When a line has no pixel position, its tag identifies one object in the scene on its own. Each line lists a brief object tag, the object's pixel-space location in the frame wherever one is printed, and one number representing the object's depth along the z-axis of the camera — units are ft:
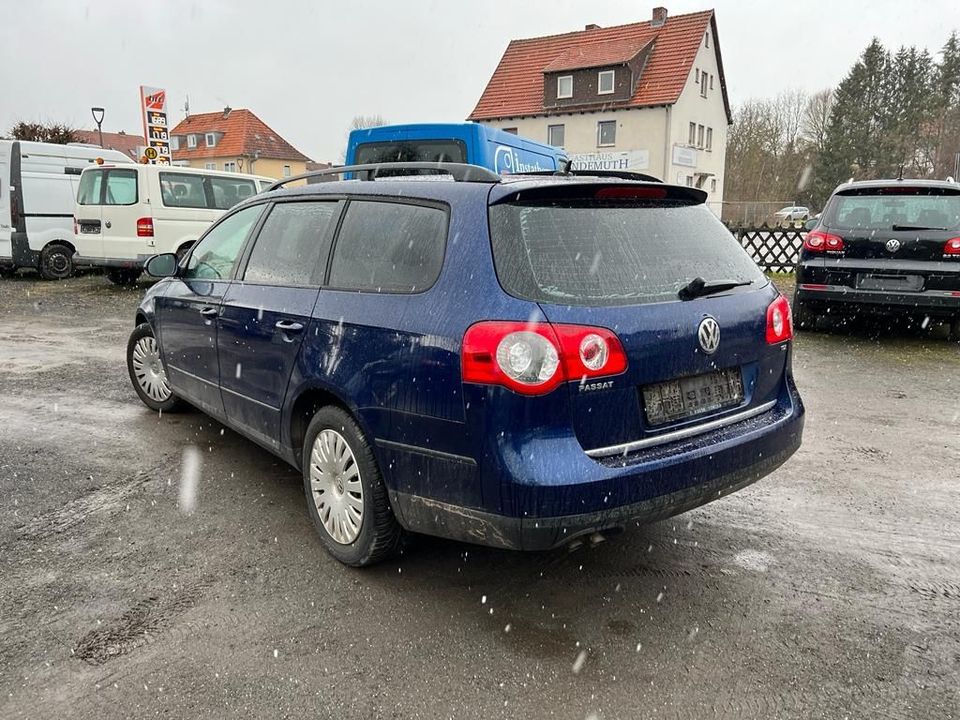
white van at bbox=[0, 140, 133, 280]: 45.47
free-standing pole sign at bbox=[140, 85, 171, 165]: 59.06
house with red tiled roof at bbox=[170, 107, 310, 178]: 209.46
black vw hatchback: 25.00
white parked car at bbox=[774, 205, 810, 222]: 125.80
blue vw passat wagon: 8.17
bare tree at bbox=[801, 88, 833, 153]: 178.81
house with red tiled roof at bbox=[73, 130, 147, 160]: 234.97
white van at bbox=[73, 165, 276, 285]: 40.63
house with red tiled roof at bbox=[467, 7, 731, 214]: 127.95
